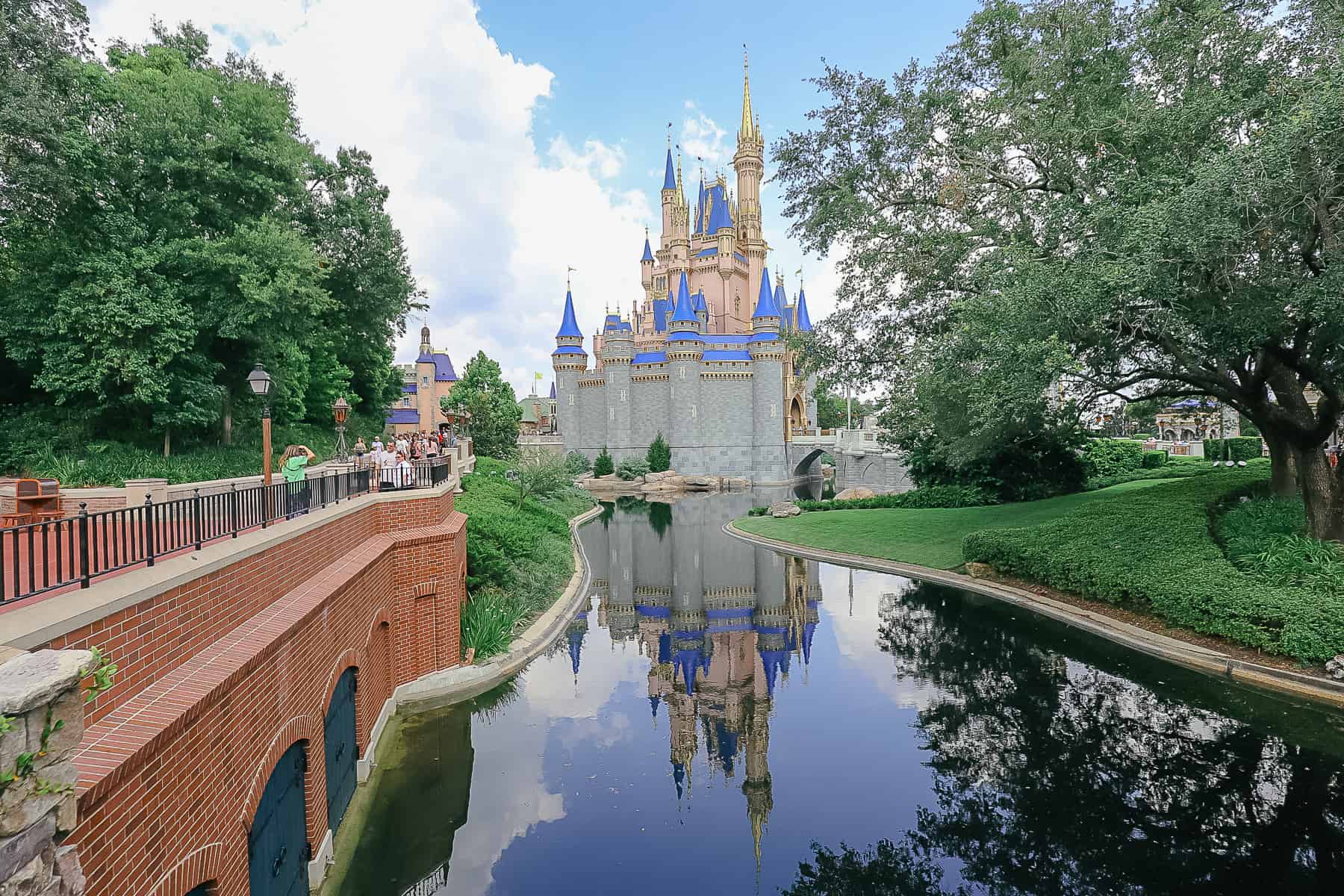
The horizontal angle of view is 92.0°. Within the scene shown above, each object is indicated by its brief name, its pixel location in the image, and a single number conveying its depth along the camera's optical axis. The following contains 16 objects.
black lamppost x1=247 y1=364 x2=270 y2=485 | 10.54
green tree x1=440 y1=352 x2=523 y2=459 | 45.78
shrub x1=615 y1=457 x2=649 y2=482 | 59.78
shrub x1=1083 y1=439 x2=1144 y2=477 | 31.97
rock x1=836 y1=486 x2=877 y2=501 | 35.16
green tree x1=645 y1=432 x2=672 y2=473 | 60.62
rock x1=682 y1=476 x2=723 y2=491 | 58.81
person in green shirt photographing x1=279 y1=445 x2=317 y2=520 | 7.69
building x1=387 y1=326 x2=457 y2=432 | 63.97
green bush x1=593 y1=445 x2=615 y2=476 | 60.94
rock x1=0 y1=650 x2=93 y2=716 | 2.46
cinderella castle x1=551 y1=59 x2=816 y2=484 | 63.06
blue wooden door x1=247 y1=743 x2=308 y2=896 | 5.55
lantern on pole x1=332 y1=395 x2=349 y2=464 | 15.80
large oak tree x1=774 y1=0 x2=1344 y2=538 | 10.58
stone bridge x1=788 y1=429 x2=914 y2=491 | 45.28
